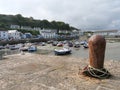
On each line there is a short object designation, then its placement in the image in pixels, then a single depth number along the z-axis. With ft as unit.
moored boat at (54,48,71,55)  58.08
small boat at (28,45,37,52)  71.98
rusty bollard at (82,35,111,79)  14.49
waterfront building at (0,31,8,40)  145.59
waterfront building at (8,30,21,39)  152.78
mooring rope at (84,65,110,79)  14.27
